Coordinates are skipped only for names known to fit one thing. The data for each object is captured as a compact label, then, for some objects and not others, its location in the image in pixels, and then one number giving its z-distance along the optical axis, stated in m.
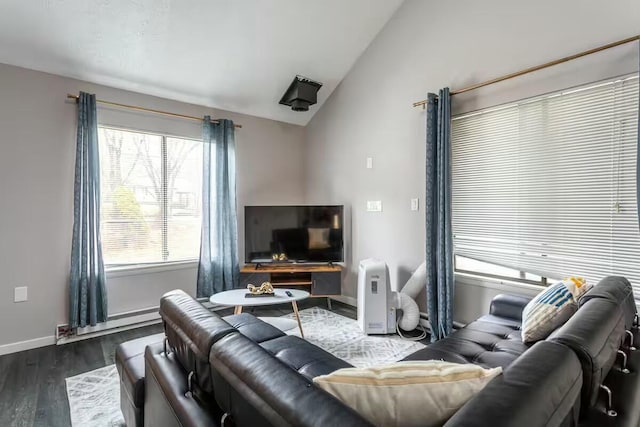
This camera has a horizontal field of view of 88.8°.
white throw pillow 0.81
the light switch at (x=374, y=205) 3.85
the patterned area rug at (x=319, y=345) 2.03
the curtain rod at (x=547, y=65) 2.14
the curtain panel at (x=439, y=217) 2.97
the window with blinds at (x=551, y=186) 2.23
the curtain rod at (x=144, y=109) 3.28
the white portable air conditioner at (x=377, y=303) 3.19
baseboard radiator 3.09
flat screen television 4.16
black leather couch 0.72
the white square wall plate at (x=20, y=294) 2.91
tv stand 3.96
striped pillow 1.80
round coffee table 2.84
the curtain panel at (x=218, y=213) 3.91
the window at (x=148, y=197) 3.44
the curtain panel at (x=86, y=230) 3.08
